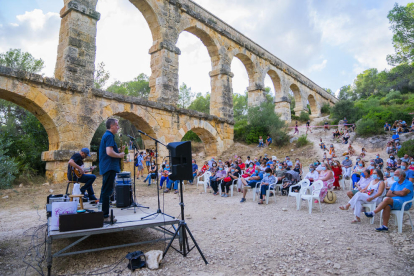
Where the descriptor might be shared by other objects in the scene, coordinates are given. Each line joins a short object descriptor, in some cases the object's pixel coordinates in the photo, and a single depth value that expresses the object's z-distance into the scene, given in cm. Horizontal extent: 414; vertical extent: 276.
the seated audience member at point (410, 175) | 503
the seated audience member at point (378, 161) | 969
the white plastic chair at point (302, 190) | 609
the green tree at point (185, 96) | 3378
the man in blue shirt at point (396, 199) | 431
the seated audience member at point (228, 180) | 816
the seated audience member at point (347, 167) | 952
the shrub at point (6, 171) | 859
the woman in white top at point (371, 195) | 477
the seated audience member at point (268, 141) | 1678
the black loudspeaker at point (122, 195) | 479
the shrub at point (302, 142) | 1634
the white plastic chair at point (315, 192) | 572
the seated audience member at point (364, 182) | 557
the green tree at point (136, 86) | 3225
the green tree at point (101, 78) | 2248
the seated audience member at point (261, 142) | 1669
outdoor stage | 287
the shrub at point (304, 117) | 2512
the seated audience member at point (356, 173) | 783
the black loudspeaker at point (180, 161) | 327
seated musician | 504
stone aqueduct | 845
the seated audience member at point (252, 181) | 748
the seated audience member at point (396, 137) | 1287
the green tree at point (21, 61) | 1708
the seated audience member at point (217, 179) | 860
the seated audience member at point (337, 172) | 844
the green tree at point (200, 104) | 3164
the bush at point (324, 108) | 2966
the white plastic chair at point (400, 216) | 416
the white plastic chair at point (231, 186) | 816
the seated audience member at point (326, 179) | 656
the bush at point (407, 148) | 1121
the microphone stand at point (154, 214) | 375
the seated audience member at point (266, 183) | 689
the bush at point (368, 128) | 1500
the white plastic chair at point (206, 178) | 930
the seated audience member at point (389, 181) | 560
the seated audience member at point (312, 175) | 719
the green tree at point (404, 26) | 2022
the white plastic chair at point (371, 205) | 482
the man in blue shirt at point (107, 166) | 359
